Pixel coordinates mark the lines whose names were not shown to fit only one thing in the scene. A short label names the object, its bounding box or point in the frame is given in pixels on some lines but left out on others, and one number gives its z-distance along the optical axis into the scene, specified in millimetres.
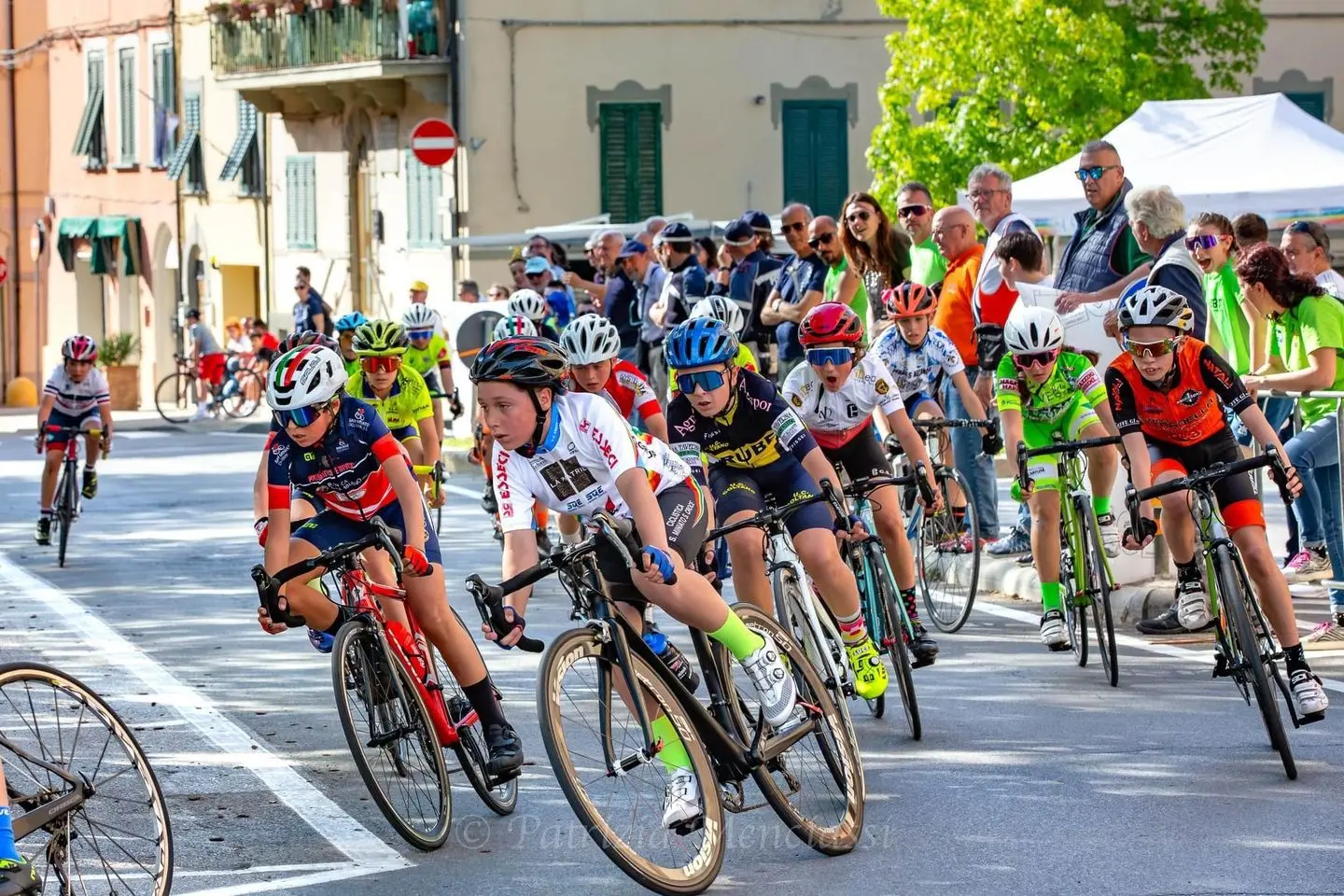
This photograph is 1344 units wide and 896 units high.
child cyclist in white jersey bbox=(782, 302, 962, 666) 19875
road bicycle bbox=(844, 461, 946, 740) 17484
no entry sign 57562
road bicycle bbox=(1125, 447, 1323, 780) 15922
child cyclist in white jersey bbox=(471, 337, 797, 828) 13516
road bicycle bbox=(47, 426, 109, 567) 31625
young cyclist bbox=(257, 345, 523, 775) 15578
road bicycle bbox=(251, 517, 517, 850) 14398
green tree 55875
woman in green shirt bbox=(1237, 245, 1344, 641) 22047
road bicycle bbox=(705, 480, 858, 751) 16531
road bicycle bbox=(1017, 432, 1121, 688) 19891
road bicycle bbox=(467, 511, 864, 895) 12437
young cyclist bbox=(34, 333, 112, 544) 33250
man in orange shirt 26906
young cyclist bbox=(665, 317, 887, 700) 16812
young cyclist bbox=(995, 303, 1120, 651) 20937
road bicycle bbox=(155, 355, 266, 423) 68625
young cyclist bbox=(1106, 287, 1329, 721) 17109
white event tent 34031
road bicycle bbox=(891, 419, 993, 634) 23328
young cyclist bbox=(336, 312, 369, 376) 28309
